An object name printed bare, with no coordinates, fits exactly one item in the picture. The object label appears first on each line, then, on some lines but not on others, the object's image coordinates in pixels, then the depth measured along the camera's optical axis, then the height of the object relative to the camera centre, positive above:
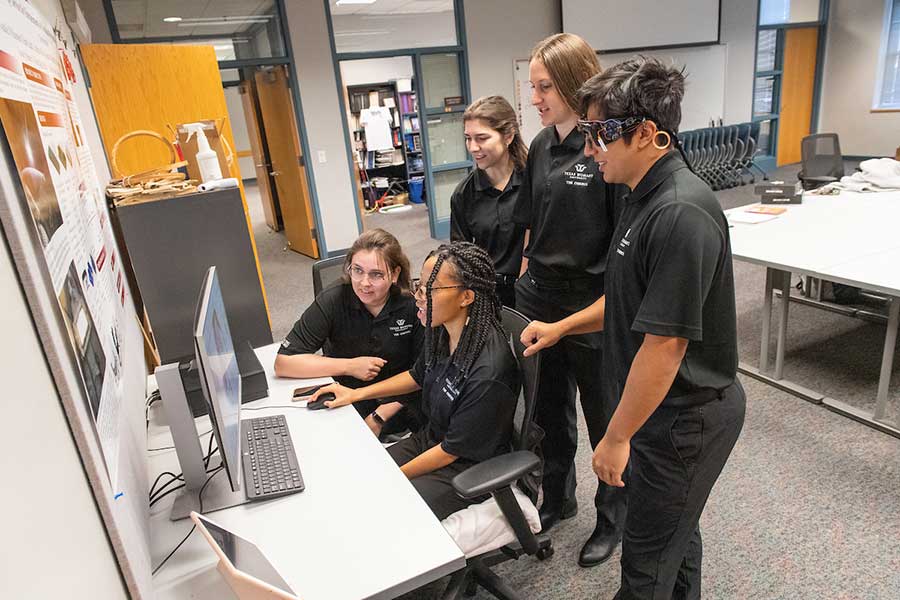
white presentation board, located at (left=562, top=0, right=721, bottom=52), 6.56 +0.99
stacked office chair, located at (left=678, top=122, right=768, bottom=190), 7.23 -0.67
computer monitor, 1.05 -0.46
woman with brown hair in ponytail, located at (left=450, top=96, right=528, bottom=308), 1.93 -0.25
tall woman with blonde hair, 1.63 -0.42
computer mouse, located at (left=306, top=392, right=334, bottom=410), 1.69 -0.77
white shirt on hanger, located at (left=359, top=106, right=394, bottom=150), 8.08 +0.08
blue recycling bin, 8.79 -0.90
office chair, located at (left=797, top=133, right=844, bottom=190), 4.84 -0.58
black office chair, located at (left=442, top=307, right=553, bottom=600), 1.30 -0.82
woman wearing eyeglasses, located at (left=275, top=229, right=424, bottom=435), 1.89 -0.65
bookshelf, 8.45 -0.34
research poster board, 0.89 -0.08
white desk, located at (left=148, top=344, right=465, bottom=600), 1.06 -0.80
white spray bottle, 2.40 -0.06
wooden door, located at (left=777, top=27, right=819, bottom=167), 8.49 +0.00
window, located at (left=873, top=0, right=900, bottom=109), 8.00 +0.23
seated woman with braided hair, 1.47 -0.66
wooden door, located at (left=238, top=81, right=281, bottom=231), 7.15 -0.11
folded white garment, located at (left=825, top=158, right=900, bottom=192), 3.80 -0.63
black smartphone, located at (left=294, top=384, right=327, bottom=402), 1.76 -0.76
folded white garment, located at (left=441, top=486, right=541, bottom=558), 1.40 -0.98
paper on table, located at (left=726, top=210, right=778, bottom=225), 3.40 -0.73
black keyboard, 1.31 -0.77
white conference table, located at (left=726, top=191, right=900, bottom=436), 2.42 -0.76
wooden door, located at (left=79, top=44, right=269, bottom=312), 3.38 +0.39
